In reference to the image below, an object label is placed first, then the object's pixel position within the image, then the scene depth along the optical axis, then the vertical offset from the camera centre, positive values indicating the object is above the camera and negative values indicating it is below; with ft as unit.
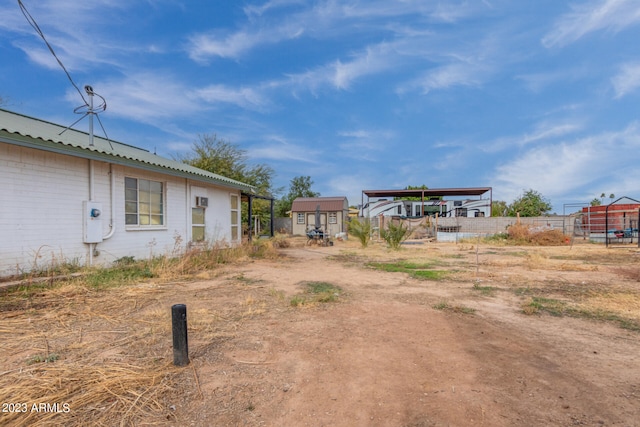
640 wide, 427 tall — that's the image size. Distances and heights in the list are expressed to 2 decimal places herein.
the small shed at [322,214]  99.40 -0.41
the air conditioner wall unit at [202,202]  36.06 +1.35
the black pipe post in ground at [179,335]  9.13 -3.68
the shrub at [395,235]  46.47 -3.52
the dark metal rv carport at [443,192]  89.87 +6.15
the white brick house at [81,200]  19.29 +1.08
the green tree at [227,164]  71.16 +11.78
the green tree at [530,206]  100.27 +2.04
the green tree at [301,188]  155.55 +12.81
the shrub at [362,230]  50.75 -2.97
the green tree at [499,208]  114.42 +1.41
